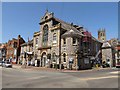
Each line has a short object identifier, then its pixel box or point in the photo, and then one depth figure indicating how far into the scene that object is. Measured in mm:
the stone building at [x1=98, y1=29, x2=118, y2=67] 48306
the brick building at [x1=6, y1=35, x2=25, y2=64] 59162
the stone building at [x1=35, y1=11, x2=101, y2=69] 34781
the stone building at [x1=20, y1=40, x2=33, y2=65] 46259
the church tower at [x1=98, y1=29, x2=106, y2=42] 114612
